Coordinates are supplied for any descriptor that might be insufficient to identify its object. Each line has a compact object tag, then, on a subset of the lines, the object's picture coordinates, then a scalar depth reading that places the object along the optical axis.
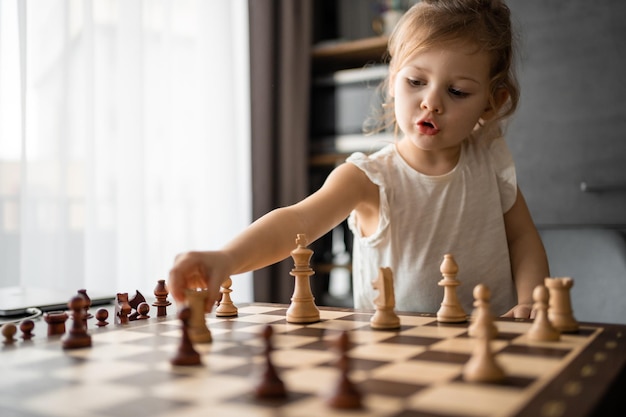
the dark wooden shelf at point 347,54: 2.99
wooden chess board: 0.63
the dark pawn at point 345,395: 0.62
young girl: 1.57
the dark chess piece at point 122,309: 1.19
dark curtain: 3.05
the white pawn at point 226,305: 1.21
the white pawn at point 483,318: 0.77
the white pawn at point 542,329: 0.92
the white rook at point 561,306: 0.99
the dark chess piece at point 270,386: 0.66
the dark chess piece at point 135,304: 1.23
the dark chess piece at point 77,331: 0.94
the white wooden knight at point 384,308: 1.05
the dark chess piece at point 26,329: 1.02
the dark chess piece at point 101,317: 1.14
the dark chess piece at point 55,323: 1.05
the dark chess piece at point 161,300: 1.25
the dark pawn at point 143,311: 1.21
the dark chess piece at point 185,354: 0.81
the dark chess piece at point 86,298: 1.02
